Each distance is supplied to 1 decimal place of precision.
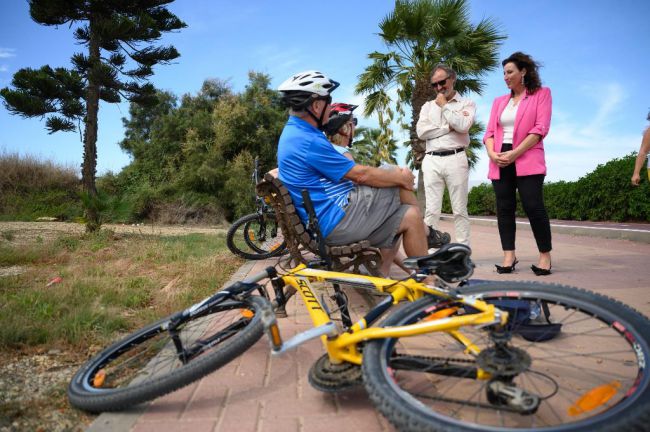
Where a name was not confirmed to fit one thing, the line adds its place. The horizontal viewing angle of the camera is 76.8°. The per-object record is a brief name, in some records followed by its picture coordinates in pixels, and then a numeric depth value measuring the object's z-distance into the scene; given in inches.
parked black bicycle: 239.6
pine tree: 367.2
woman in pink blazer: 161.2
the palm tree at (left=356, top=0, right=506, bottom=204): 517.0
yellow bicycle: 52.0
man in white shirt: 169.6
